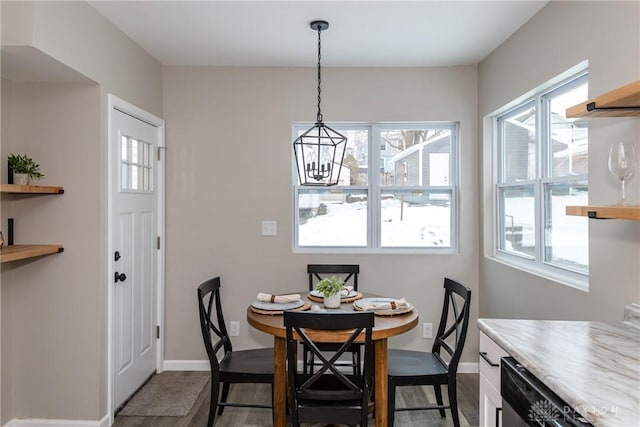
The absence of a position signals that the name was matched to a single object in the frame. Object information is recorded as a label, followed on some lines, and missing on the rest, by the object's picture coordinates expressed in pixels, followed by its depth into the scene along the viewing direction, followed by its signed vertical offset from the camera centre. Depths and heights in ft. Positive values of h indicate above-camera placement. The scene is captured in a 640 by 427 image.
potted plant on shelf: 7.72 +0.89
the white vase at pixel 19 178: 7.72 +0.70
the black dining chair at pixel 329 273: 10.54 -1.58
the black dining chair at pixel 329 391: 6.44 -2.75
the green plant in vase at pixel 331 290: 8.21 -1.49
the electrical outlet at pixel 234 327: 11.70 -3.15
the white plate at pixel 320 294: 9.23 -1.79
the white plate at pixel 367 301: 8.46 -1.80
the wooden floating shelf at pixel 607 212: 4.79 +0.05
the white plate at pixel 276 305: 8.20 -1.81
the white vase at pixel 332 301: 8.34 -1.73
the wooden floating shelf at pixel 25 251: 6.87 -0.63
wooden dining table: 7.07 -2.35
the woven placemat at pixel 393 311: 7.93 -1.86
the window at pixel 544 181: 7.61 +0.73
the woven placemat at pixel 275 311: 8.03 -1.86
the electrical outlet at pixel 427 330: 11.66 -3.23
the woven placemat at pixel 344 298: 8.97 -1.83
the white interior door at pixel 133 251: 9.16 -0.87
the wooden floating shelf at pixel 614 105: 4.62 +1.39
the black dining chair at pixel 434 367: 7.81 -3.00
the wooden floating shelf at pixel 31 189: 6.94 +0.48
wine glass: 5.23 +0.70
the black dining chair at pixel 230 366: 8.02 -3.02
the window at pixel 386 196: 12.01 +0.57
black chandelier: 7.74 +1.07
